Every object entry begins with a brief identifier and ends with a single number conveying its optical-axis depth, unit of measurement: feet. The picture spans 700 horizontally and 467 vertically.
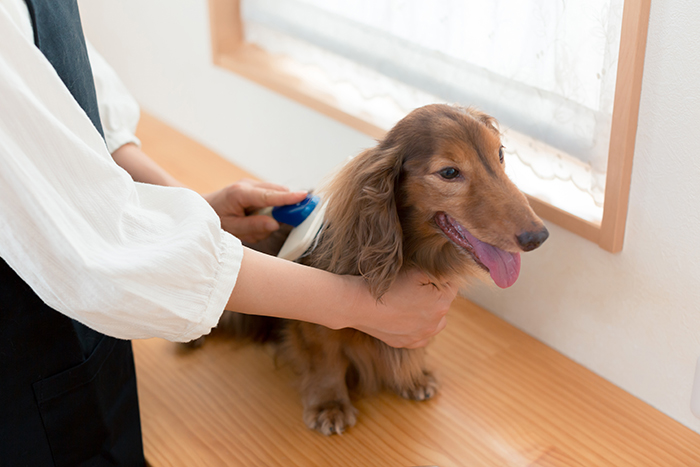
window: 2.92
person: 1.70
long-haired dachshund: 2.50
